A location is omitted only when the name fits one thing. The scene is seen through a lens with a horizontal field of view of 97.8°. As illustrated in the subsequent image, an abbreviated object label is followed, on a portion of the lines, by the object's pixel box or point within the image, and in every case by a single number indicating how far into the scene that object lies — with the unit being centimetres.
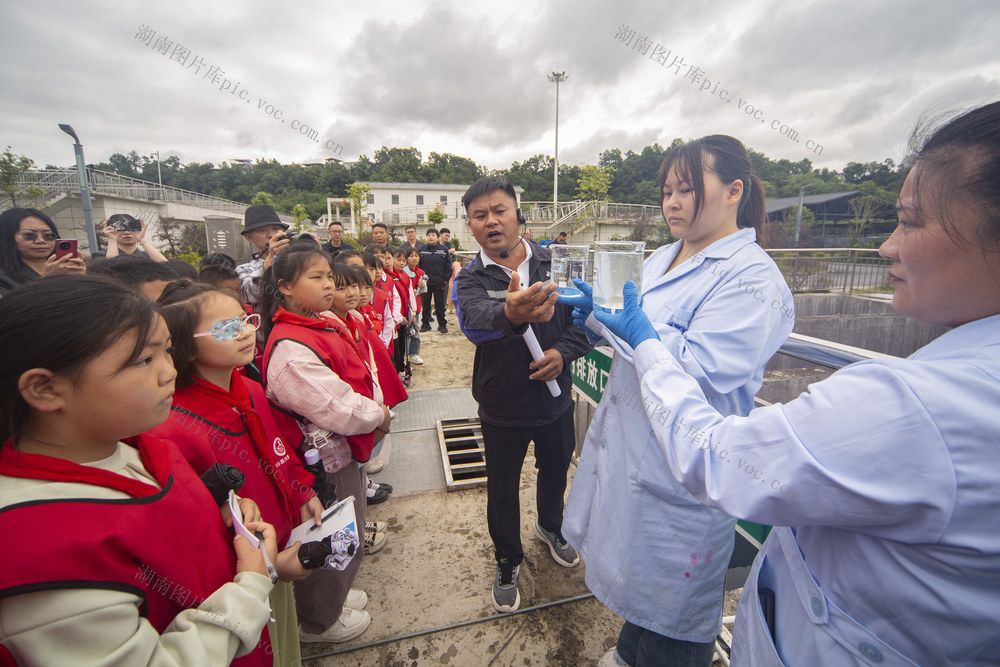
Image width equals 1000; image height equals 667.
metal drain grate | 335
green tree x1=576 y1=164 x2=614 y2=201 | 3058
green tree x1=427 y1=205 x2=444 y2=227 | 2959
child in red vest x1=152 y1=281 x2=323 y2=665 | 141
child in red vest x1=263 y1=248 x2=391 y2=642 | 199
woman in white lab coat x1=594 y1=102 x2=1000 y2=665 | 67
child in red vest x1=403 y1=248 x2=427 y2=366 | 645
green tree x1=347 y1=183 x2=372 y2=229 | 3323
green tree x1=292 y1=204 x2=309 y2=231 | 3077
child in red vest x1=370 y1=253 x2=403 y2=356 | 453
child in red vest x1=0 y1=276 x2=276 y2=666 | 80
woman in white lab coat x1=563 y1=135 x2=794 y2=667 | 134
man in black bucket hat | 362
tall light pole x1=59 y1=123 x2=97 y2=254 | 520
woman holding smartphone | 285
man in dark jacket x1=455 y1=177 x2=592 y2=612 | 214
